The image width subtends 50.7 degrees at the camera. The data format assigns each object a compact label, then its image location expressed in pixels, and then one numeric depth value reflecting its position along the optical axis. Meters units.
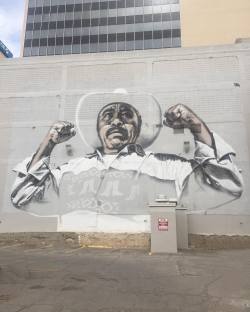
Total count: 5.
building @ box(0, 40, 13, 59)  49.46
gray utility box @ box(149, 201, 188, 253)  12.58
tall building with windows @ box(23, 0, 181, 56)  41.68
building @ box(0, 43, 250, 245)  16.21
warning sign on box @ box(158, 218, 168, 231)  12.75
